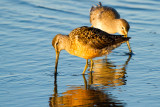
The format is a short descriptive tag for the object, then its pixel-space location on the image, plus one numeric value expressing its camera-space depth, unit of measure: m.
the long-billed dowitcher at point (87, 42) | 11.85
